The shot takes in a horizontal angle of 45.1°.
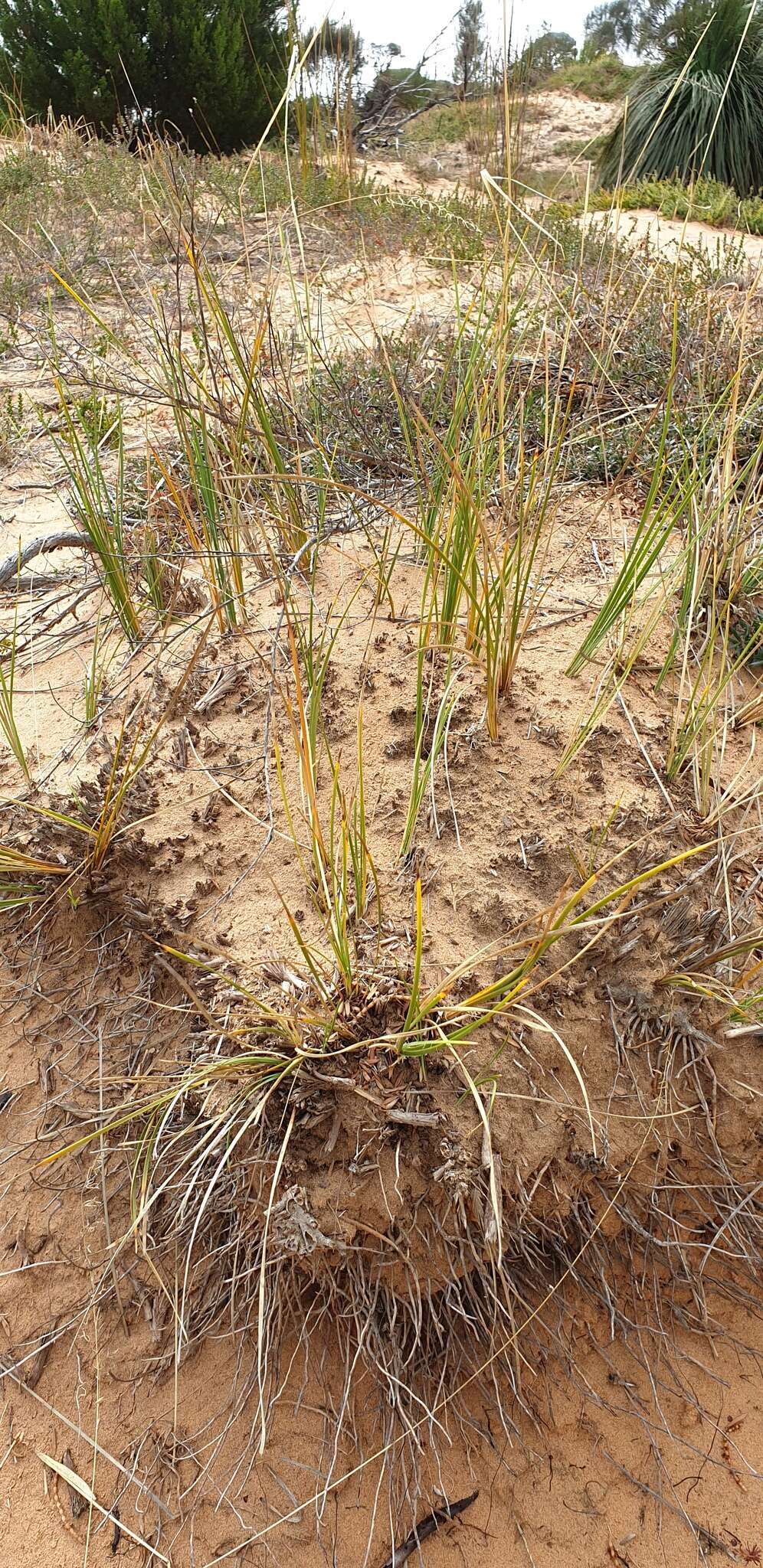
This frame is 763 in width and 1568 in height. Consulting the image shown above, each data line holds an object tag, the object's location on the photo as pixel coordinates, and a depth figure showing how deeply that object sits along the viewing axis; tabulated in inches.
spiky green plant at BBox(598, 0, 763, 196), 318.7
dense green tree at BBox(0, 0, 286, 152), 334.0
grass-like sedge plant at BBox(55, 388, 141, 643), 85.6
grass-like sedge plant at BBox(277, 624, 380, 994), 59.8
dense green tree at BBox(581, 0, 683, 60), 442.3
